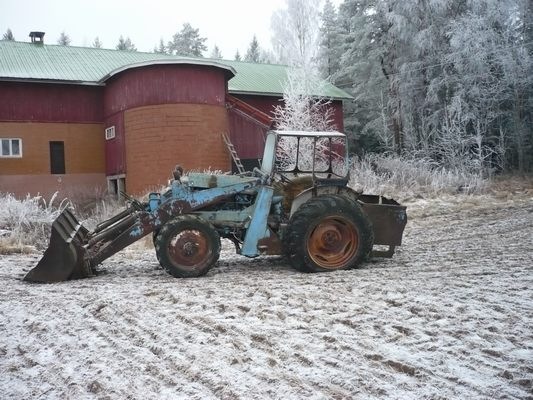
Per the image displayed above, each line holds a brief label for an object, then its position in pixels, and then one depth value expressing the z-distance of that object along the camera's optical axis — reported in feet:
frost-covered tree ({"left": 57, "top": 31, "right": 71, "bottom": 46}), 252.83
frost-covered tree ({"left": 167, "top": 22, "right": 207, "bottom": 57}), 182.29
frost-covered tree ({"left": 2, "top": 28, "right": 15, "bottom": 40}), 244.50
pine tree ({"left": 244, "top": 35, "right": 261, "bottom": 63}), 231.32
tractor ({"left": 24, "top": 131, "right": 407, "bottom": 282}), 21.97
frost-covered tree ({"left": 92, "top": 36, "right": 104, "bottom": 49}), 267.90
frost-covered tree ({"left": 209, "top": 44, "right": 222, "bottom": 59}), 257.34
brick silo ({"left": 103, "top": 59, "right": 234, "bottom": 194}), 65.00
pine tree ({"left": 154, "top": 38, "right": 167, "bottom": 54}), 236.55
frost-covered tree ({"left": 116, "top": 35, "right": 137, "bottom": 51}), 237.18
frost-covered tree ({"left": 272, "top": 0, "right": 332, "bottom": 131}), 79.87
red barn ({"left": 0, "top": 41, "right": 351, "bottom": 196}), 65.26
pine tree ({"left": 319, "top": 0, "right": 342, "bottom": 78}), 126.52
